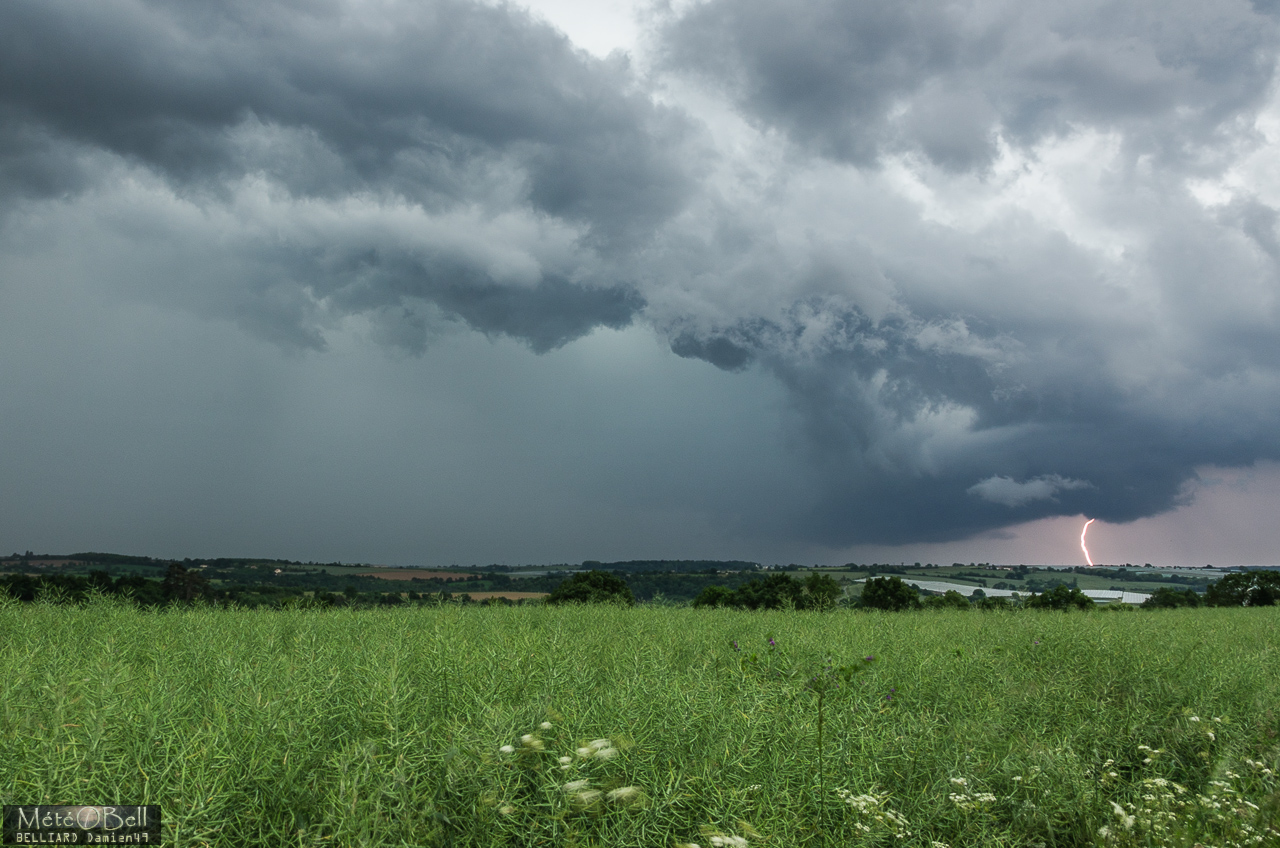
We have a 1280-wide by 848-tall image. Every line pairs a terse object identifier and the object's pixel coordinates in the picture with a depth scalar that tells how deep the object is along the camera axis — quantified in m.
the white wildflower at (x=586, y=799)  2.88
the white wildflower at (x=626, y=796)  2.90
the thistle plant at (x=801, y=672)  5.46
